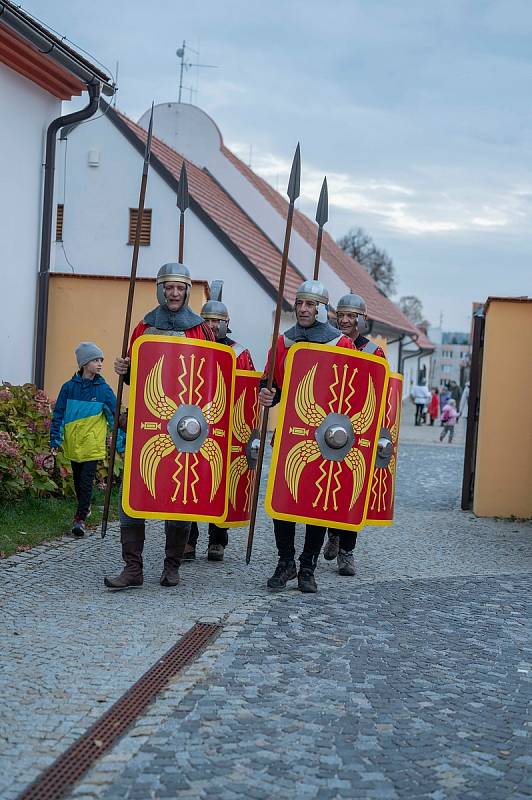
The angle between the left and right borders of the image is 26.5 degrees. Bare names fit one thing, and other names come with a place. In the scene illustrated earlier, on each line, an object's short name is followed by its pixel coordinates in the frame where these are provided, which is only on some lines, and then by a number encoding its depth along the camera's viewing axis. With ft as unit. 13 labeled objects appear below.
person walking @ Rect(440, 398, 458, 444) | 81.00
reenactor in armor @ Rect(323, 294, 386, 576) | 24.06
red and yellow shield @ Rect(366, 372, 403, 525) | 24.88
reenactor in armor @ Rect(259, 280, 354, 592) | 21.40
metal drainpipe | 39.04
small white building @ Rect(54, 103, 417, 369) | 69.21
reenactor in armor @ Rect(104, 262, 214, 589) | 21.12
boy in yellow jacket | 26.89
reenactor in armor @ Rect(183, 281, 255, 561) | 24.73
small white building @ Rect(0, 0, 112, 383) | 35.58
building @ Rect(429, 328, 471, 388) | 375.66
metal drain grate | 11.57
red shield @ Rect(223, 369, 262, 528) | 23.77
